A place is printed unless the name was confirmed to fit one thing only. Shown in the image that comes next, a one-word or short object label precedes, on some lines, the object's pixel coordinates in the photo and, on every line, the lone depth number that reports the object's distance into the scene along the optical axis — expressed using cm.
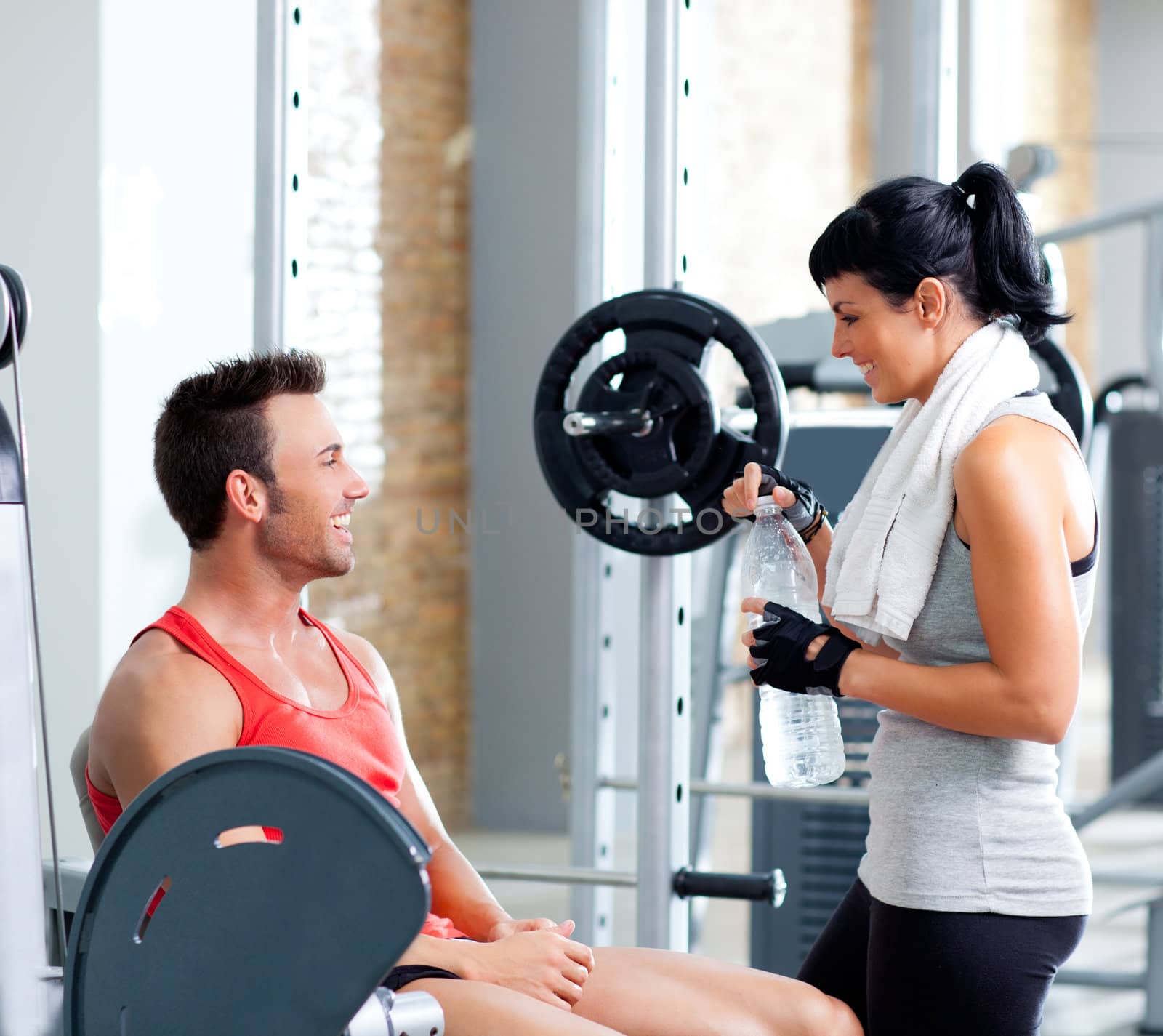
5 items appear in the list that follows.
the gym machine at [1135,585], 795
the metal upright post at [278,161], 455
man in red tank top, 387
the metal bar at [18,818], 384
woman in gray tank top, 370
